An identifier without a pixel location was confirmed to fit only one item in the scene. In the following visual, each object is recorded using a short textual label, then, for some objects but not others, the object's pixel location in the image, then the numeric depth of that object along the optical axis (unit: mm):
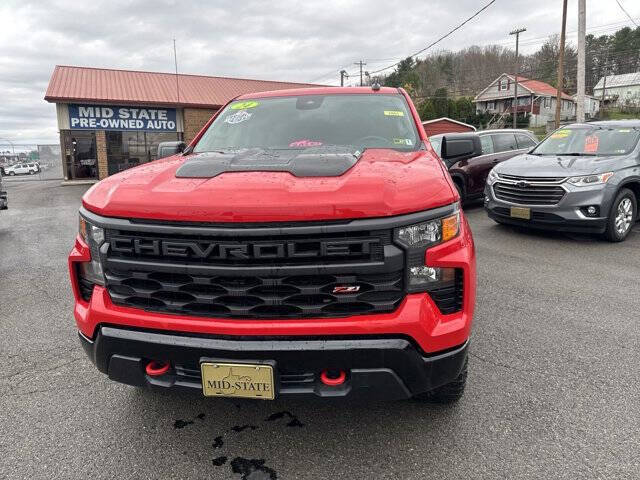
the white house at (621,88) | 63025
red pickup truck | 1863
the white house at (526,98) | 59156
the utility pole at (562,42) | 20469
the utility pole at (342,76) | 46438
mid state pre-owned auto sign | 20875
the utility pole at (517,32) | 40156
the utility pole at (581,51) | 15484
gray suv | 6262
